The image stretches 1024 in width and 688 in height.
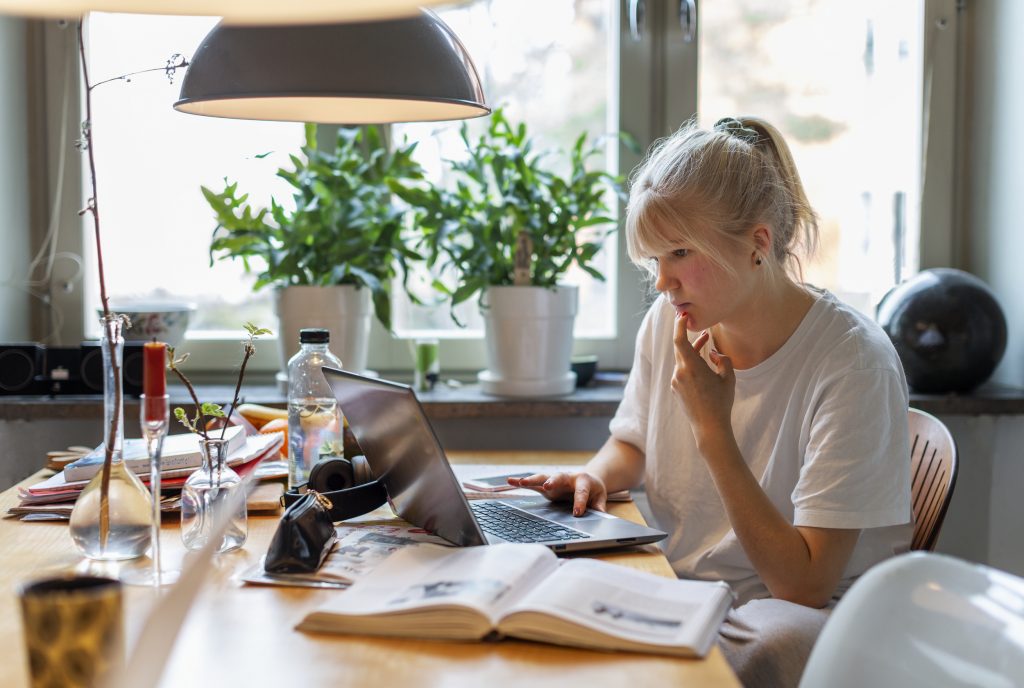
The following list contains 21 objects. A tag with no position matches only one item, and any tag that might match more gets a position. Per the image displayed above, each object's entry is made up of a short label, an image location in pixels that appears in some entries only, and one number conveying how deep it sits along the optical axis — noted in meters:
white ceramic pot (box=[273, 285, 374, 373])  2.38
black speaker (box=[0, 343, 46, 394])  2.40
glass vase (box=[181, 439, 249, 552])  1.32
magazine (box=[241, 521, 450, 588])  1.19
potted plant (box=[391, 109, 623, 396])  2.40
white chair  0.84
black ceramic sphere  2.34
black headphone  1.47
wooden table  0.91
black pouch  1.21
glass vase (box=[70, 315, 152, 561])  1.25
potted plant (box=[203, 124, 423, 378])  2.40
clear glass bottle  1.63
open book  0.98
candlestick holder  1.12
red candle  1.09
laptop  1.26
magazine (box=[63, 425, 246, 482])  1.54
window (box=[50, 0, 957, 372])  2.65
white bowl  2.46
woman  1.43
